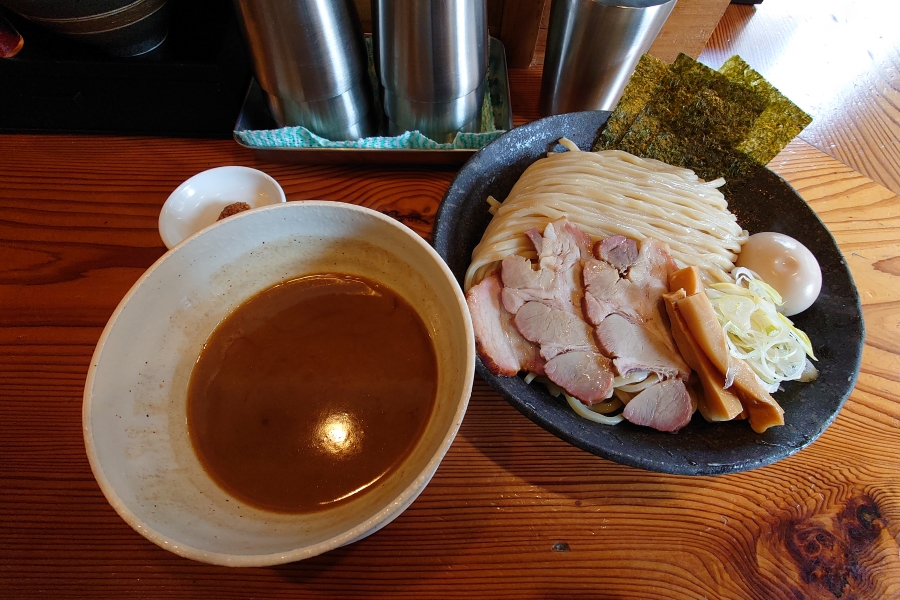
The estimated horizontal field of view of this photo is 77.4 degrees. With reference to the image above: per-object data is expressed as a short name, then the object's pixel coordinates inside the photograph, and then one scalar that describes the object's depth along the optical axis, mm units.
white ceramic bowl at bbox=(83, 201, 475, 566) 208
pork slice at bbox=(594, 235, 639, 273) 340
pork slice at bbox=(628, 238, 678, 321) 329
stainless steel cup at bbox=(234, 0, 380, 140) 335
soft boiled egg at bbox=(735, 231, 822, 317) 335
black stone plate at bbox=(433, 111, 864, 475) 275
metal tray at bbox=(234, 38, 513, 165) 401
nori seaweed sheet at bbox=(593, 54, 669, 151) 390
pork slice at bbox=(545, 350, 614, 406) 300
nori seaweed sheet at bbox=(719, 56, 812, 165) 368
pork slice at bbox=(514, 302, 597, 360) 312
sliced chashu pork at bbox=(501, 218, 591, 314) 327
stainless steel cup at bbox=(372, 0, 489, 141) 340
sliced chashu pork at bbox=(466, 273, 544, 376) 293
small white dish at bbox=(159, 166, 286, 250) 372
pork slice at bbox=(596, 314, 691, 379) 311
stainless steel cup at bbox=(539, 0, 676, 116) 367
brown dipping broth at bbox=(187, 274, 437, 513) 242
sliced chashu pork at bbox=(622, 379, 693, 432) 294
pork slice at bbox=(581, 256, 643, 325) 325
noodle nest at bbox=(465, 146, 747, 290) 353
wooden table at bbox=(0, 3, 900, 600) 276
